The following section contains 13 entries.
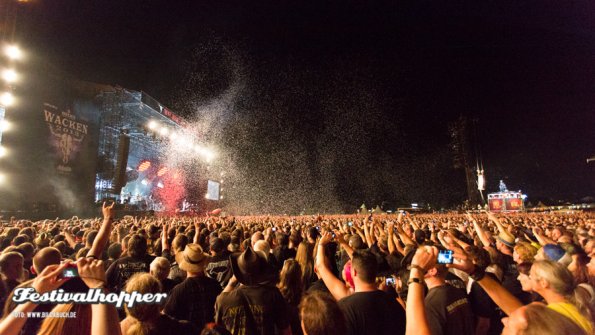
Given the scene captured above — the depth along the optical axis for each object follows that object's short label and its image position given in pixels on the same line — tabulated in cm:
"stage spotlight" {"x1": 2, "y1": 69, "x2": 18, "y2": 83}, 1897
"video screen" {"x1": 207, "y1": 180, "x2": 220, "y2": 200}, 4172
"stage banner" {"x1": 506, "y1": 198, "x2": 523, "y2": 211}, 4923
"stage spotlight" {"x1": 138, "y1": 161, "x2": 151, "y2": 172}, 3528
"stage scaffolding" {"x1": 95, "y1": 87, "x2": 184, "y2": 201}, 2695
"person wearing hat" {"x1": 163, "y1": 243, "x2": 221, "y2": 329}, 317
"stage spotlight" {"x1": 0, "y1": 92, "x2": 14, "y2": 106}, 1908
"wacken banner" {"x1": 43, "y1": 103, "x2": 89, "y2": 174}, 2206
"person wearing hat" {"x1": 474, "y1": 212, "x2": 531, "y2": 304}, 417
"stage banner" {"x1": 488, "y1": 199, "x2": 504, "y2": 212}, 5135
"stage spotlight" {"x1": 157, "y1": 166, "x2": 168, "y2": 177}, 3804
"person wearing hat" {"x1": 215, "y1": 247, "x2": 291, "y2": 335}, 260
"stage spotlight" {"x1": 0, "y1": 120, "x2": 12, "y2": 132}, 1952
